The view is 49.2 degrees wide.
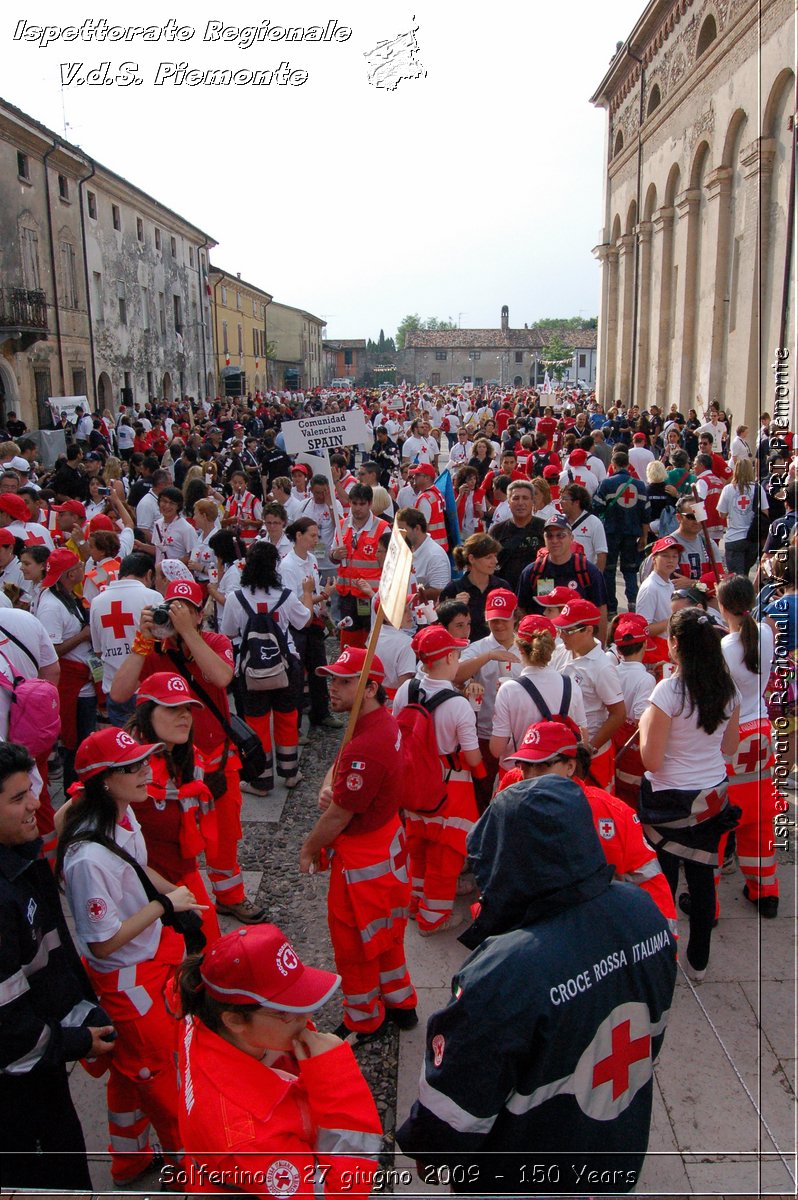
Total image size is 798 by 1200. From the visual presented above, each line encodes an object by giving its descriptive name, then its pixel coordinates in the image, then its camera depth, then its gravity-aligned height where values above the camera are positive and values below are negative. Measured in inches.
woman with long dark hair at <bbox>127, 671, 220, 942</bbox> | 154.9 -62.2
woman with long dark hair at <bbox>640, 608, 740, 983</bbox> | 163.9 -63.0
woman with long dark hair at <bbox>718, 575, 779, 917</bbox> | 192.7 -67.1
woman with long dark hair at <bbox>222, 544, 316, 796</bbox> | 248.2 -54.5
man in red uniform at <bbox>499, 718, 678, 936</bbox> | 123.1 -54.0
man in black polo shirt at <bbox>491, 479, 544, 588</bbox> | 309.1 -36.1
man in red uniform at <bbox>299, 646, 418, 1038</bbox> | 150.0 -72.4
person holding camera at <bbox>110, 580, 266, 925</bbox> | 182.5 -48.8
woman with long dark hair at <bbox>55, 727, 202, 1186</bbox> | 125.0 -68.7
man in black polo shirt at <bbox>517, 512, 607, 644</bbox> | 265.1 -41.0
